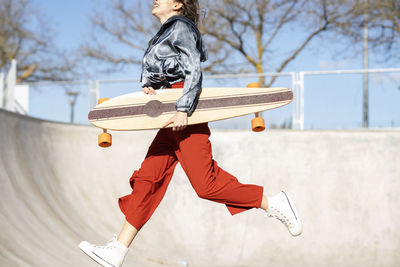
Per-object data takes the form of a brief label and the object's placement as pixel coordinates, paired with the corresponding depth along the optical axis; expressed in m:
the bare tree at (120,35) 18.66
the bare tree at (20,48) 22.27
